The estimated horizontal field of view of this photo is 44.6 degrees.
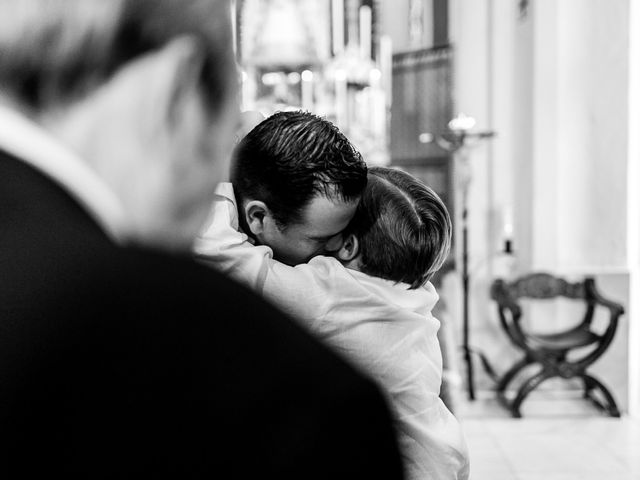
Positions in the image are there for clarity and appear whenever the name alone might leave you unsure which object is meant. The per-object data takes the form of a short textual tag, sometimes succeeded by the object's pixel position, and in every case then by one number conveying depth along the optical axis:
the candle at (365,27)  9.69
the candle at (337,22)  9.83
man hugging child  1.27
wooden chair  4.93
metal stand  5.39
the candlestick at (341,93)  8.33
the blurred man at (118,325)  0.33
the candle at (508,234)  5.40
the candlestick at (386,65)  9.29
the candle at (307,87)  8.62
